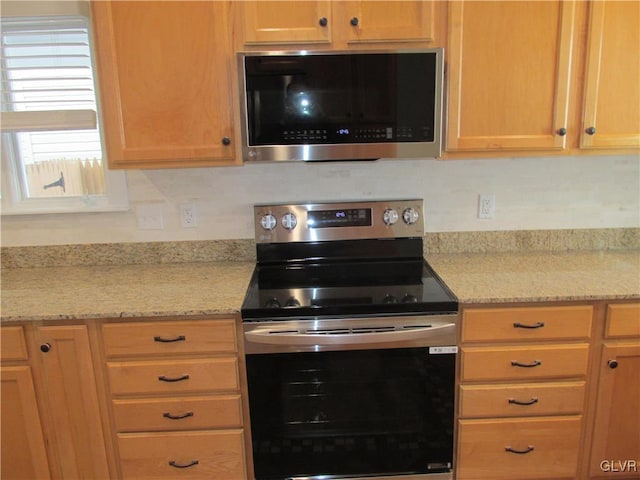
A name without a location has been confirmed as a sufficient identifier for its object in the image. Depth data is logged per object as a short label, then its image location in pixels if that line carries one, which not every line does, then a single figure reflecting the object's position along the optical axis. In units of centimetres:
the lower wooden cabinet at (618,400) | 158
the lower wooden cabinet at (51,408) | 155
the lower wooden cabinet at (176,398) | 155
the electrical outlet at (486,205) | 208
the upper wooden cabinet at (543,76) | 163
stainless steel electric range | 153
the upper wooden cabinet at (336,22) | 160
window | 186
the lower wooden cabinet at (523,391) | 158
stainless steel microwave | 158
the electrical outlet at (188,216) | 205
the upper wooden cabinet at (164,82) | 160
